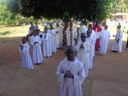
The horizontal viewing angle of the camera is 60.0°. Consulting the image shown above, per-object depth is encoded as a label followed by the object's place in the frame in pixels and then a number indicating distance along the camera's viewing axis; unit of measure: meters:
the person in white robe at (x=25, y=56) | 4.73
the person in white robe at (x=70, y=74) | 2.50
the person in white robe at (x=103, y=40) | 6.20
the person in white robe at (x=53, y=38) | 6.31
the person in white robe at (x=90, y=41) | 4.40
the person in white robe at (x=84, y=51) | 3.97
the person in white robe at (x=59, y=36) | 7.04
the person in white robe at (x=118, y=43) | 6.36
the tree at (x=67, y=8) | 3.33
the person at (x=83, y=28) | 6.10
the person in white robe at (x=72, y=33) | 6.63
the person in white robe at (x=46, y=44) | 5.95
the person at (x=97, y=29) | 6.32
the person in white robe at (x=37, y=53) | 5.27
